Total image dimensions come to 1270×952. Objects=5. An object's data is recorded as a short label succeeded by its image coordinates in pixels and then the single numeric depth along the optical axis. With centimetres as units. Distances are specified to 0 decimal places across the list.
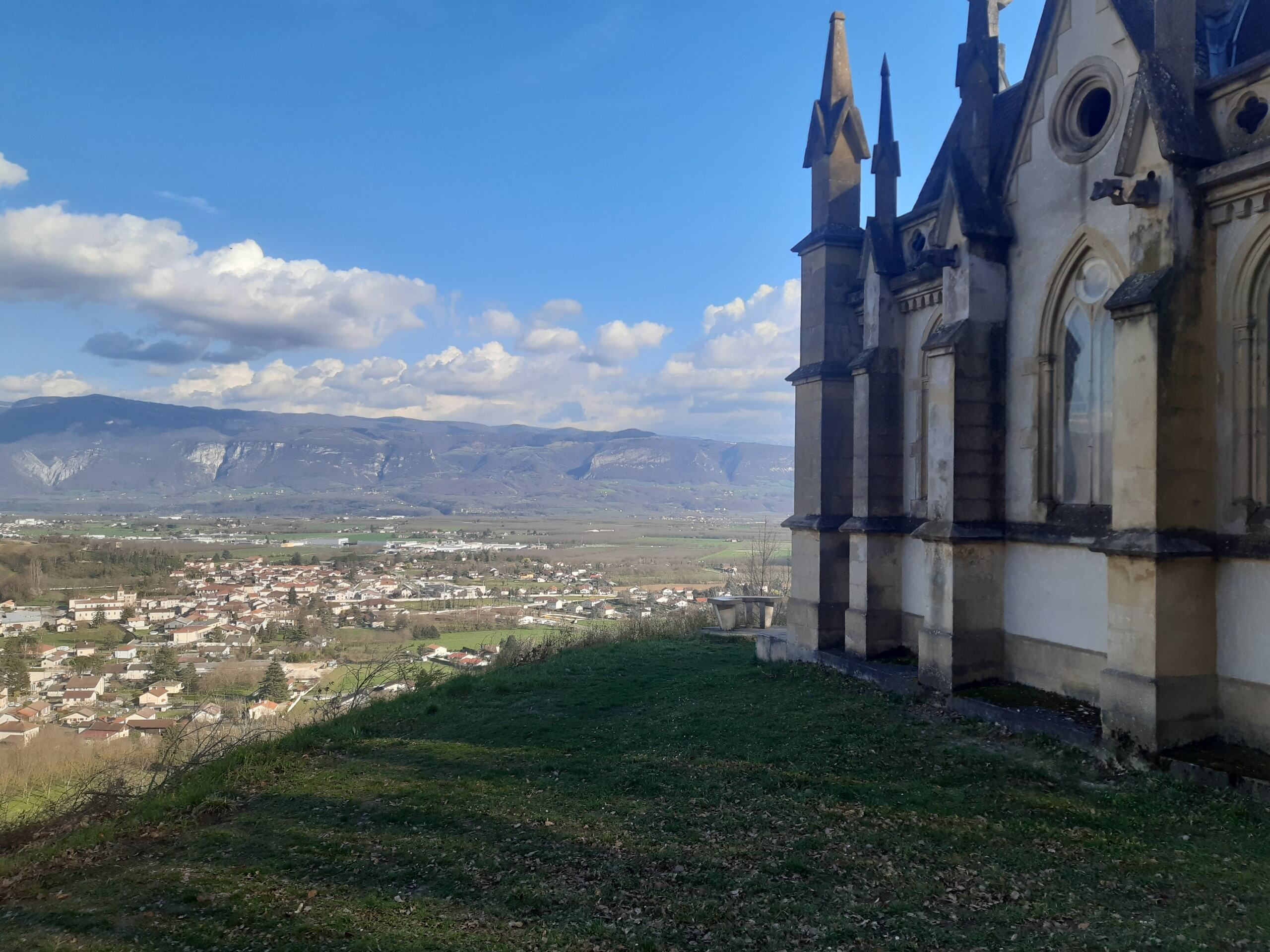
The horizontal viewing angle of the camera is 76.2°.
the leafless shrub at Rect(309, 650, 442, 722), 1425
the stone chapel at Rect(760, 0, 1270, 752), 838
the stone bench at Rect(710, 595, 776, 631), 2177
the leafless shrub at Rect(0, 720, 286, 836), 959
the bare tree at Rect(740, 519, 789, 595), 3008
